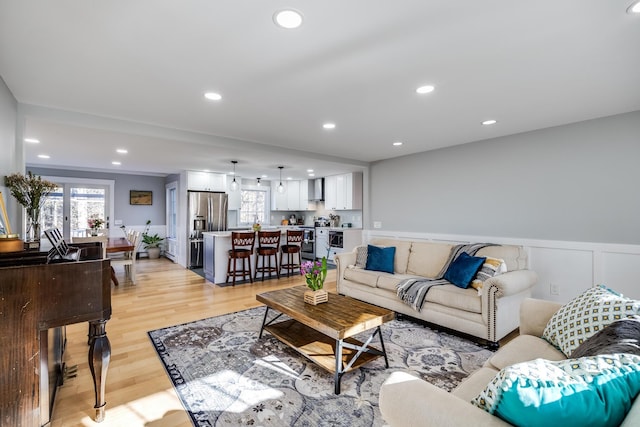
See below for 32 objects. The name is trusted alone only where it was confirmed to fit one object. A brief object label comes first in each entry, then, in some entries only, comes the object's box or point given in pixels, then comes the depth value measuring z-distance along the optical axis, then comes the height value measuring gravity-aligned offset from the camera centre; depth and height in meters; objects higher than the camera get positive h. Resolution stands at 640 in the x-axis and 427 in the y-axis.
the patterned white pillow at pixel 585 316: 1.54 -0.56
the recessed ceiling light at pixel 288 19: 1.61 +1.11
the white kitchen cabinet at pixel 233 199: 7.73 +0.42
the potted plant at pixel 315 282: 2.76 -0.63
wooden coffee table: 2.19 -0.87
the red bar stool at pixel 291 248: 5.99 -0.69
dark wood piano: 1.48 -0.53
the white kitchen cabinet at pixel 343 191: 7.08 +0.62
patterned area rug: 1.90 -1.28
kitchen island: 5.41 -0.76
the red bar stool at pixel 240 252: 5.28 -0.67
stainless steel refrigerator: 6.92 -0.09
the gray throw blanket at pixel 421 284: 3.30 -0.80
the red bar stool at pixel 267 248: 5.66 -0.64
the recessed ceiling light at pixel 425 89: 2.57 +1.12
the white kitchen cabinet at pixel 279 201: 9.22 +0.43
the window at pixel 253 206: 8.93 +0.27
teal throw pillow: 0.81 -0.50
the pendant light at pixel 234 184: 5.94 +0.62
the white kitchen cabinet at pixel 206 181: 7.03 +0.82
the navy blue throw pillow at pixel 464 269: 3.22 -0.60
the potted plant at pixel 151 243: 8.03 -0.80
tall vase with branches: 2.37 +0.18
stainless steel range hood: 8.43 +0.75
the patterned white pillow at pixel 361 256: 4.38 -0.62
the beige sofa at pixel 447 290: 2.85 -0.84
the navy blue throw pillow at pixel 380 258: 4.17 -0.62
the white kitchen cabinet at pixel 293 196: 9.20 +0.59
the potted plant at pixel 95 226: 5.35 -0.22
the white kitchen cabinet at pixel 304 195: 8.97 +0.61
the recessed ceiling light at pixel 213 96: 2.72 +1.11
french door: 7.03 +0.23
